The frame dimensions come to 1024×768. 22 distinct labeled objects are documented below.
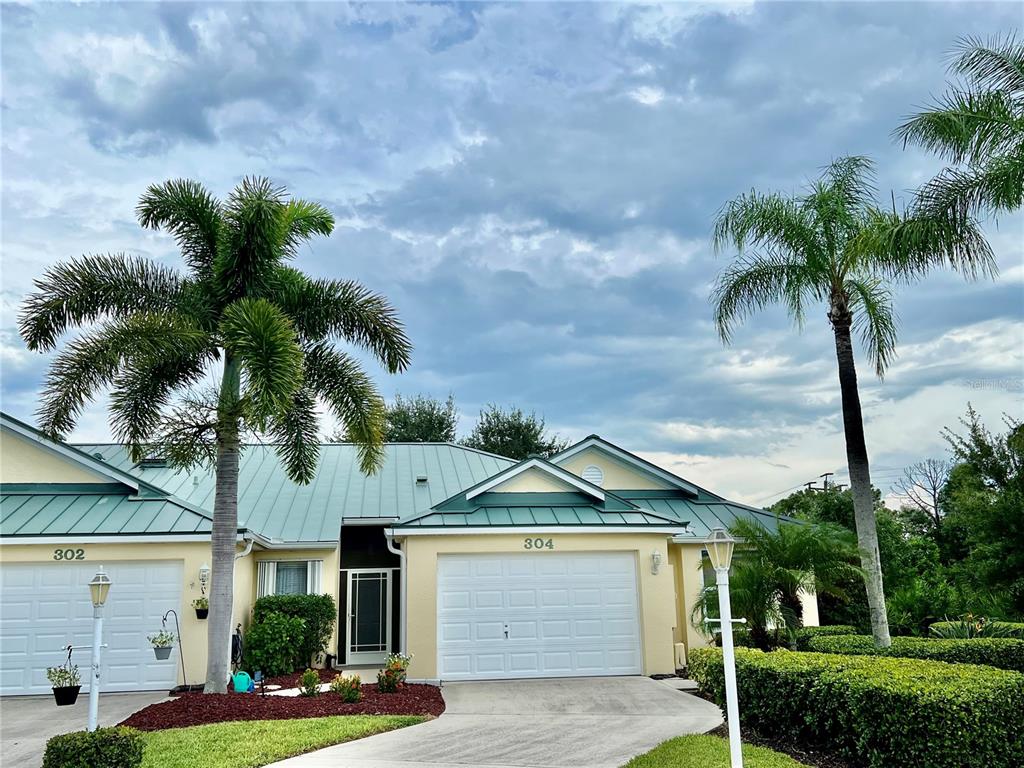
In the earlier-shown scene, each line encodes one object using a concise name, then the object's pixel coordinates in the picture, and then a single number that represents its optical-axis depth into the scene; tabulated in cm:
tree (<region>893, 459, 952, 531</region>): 3747
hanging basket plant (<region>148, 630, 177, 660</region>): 1326
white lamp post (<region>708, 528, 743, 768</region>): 636
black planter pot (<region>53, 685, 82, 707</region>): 1270
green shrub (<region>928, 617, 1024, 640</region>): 1370
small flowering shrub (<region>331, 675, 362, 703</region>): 1173
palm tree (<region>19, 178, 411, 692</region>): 1197
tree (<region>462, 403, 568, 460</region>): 3853
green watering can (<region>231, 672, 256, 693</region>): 1345
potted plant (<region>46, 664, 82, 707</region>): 1270
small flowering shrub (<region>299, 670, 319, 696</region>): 1212
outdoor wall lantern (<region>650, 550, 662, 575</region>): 1563
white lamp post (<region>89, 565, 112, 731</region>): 820
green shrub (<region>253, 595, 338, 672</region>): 1605
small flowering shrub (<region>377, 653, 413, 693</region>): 1297
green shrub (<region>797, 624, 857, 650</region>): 1354
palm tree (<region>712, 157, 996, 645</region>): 1177
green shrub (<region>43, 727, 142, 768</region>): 738
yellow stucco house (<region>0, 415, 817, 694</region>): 1435
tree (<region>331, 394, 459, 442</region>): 3884
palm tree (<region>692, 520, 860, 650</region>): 1208
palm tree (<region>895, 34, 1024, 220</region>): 1148
